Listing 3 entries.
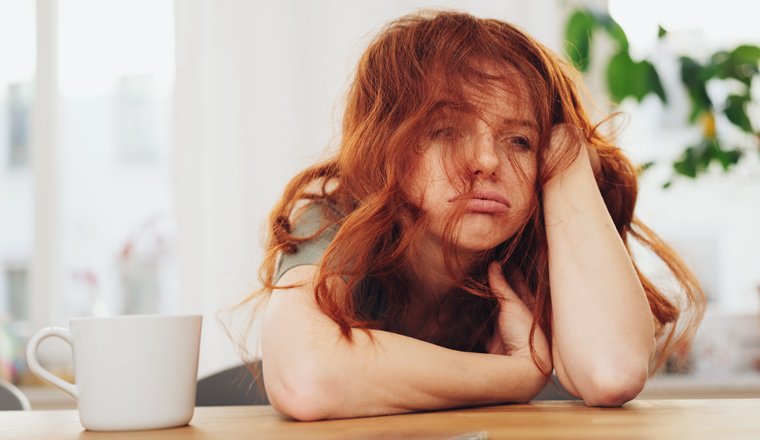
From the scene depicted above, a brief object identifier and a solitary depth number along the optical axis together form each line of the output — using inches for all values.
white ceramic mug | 20.4
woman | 24.1
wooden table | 17.8
